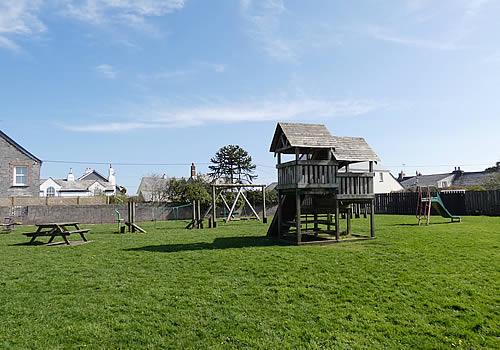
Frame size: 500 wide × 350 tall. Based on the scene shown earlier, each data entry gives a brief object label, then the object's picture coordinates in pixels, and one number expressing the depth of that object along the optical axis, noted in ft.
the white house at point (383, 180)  172.96
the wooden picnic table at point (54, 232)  49.71
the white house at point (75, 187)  211.41
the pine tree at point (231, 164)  170.30
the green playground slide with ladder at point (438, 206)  75.21
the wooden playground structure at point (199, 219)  77.99
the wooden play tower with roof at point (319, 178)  46.47
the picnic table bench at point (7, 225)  76.65
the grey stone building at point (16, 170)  108.47
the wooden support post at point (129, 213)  74.23
